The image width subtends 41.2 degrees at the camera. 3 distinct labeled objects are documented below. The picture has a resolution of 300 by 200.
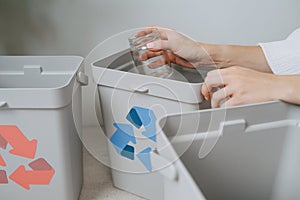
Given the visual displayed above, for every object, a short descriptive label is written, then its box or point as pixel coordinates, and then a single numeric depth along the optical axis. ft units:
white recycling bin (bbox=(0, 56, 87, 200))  2.09
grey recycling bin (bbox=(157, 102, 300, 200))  1.68
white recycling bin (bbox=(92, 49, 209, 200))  2.15
